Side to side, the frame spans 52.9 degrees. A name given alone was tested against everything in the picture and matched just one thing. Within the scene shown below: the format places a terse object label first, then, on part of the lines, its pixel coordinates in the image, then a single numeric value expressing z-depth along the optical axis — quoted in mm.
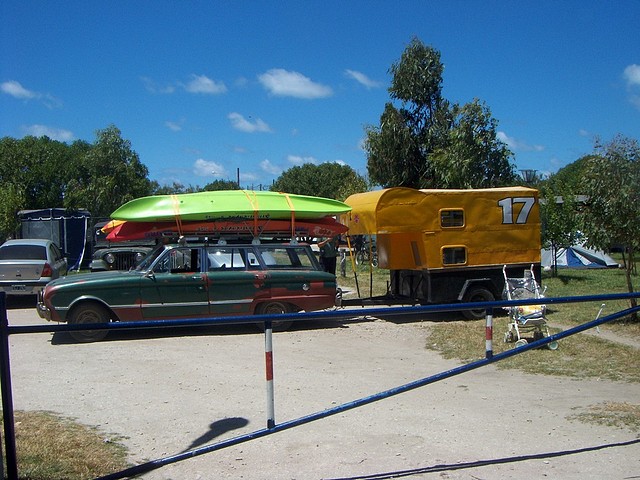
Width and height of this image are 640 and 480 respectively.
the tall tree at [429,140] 19750
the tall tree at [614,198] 12258
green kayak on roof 12406
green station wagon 11102
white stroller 10508
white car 15094
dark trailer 26312
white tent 27375
